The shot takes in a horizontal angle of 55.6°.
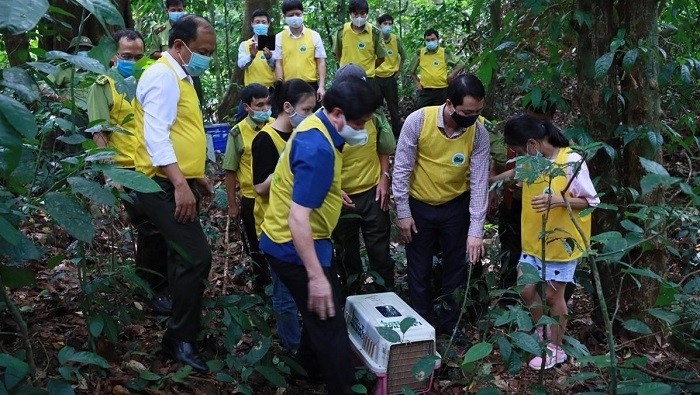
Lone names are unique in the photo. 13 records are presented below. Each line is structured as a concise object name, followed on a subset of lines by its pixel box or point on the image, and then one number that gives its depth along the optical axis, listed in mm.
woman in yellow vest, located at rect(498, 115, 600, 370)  3713
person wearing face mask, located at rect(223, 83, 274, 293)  4723
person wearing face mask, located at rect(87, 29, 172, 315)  4250
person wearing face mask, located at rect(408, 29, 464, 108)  9242
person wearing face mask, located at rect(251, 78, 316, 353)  3930
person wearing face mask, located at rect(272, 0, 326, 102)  7477
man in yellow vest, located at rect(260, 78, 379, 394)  2967
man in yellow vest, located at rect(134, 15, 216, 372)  3418
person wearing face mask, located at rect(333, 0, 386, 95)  8500
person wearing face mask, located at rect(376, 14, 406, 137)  8953
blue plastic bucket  6346
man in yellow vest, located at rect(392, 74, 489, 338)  4102
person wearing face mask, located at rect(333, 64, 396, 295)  4453
